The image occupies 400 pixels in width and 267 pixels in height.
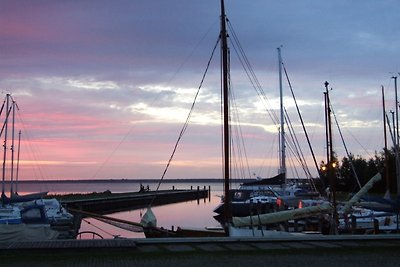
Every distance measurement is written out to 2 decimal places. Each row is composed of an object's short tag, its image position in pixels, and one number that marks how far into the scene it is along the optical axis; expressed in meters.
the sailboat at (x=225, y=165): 21.77
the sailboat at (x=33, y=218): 17.75
